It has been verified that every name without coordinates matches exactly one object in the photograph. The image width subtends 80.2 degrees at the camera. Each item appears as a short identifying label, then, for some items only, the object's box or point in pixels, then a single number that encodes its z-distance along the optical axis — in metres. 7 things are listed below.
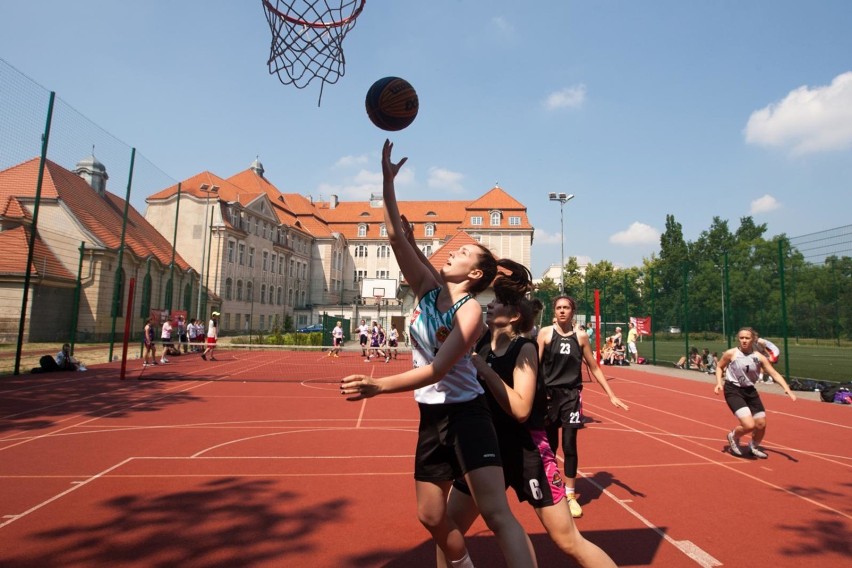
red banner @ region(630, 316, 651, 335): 28.05
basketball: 3.95
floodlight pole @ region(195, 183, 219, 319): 49.50
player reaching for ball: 2.54
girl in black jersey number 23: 5.17
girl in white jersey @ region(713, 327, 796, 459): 7.04
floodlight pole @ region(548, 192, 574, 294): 35.03
